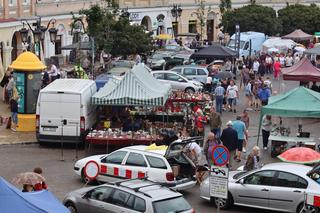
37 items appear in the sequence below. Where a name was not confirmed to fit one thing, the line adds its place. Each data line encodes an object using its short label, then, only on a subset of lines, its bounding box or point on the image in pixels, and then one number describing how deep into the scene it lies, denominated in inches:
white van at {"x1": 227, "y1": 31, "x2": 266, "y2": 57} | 2231.8
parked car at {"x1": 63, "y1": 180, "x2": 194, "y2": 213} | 653.3
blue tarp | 528.7
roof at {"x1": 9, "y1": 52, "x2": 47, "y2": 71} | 1162.0
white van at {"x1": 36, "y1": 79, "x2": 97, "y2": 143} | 1027.9
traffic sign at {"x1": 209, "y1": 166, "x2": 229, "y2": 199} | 688.4
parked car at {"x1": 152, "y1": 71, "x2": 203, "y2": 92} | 1507.1
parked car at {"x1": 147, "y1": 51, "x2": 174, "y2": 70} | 1891.9
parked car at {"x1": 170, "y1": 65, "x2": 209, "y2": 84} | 1626.5
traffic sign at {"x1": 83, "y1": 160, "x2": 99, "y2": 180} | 841.5
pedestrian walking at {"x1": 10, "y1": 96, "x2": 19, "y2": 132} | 1151.0
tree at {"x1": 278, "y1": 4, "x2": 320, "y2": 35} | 2571.4
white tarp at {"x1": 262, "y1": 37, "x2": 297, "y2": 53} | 2219.5
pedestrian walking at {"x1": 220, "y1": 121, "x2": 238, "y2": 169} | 964.6
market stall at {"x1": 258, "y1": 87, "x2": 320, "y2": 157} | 1016.9
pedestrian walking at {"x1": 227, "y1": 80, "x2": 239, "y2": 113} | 1381.6
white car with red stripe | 820.6
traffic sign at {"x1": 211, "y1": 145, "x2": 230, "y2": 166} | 698.2
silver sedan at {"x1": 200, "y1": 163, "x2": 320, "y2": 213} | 756.0
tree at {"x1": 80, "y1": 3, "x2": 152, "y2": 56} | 1632.6
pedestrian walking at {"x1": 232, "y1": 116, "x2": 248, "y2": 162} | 1011.3
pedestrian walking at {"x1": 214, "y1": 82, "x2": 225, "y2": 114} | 1334.9
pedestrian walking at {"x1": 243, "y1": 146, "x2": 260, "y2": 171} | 865.5
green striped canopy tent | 1051.9
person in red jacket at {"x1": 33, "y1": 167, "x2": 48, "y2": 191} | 677.3
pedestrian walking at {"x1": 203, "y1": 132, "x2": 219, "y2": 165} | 906.1
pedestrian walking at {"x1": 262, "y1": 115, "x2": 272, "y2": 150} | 1072.8
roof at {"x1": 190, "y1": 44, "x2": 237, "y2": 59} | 1752.0
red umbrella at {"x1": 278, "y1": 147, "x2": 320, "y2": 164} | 836.6
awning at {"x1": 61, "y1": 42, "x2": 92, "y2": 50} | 1729.8
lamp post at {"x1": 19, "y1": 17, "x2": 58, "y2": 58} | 1347.7
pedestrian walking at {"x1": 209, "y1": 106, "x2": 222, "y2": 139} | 1072.8
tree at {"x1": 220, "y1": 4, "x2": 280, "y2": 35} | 2420.0
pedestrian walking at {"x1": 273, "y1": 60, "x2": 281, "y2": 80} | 1873.8
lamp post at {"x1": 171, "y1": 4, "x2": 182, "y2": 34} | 2393.0
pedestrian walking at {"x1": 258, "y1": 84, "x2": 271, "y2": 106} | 1369.2
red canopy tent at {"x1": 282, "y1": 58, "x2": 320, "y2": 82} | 1400.5
